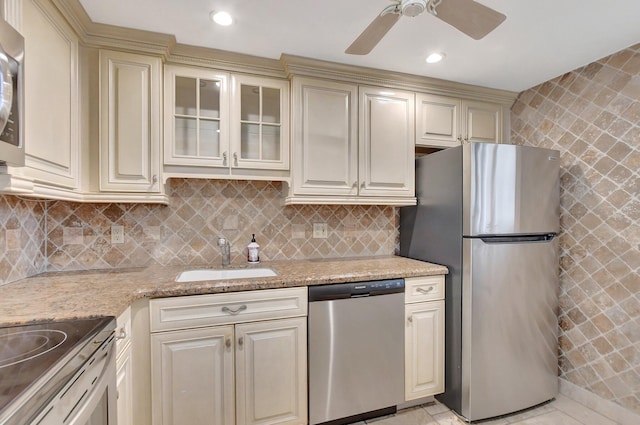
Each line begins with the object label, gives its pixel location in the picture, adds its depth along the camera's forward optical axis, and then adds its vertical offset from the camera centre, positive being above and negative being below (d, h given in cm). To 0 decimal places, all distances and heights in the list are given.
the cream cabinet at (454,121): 226 +71
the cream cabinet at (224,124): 179 +54
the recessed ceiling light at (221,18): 151 +99
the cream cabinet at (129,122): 164 +49
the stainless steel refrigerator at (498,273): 181 -39
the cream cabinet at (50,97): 116 +49
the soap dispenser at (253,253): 209 -30
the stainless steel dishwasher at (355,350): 167 -81
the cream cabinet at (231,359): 144 -76
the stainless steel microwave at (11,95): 87 +35
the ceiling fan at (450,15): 111 +77
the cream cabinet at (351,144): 197 +46
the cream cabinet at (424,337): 188 -80
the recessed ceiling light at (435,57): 189 +99
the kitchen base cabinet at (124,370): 121 -68
